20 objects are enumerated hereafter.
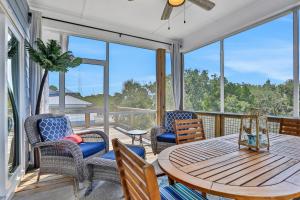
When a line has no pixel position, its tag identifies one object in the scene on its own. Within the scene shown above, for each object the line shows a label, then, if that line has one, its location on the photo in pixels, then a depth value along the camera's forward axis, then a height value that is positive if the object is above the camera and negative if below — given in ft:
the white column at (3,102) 4.86 -0.10
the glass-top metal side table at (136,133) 9.00 -2.17
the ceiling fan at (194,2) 6.11 +4.26
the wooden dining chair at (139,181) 1.78 -1.21
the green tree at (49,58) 6.92 +2.07
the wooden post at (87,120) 9.81 -1.45
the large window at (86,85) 9.40 +0.97
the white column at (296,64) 6.86 +1.72
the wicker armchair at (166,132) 8.29 -2.07
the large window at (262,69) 7.31 +1.78
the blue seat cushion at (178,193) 3.07 -2.13
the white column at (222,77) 9.81 +1.53
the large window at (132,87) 10.68 +0.99
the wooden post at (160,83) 11.85 +1.38
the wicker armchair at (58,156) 5.69 -2.36
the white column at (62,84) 9.09 +0.99
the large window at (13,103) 5.63 -0.16
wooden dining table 2.21 -1.38
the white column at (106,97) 10.23 +0.17
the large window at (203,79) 10.33 +1.64
